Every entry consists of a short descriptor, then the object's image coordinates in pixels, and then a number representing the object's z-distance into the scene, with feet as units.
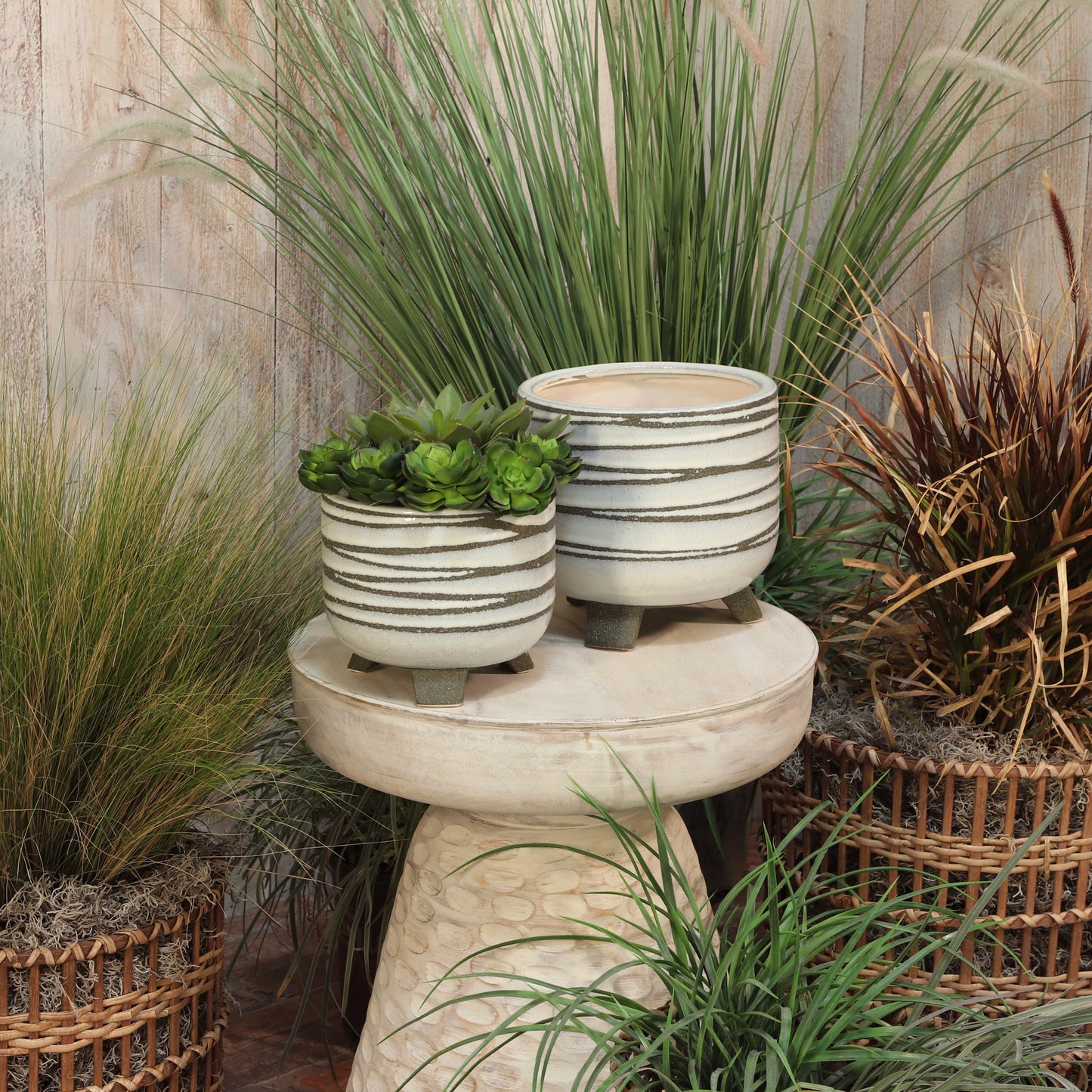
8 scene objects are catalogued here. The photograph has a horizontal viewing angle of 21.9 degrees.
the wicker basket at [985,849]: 7.27
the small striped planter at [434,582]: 6.51
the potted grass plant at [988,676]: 7.22
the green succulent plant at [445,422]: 6.60
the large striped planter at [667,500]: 6.80
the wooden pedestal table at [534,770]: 6.56
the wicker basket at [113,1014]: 6.69
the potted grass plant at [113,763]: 6.74
